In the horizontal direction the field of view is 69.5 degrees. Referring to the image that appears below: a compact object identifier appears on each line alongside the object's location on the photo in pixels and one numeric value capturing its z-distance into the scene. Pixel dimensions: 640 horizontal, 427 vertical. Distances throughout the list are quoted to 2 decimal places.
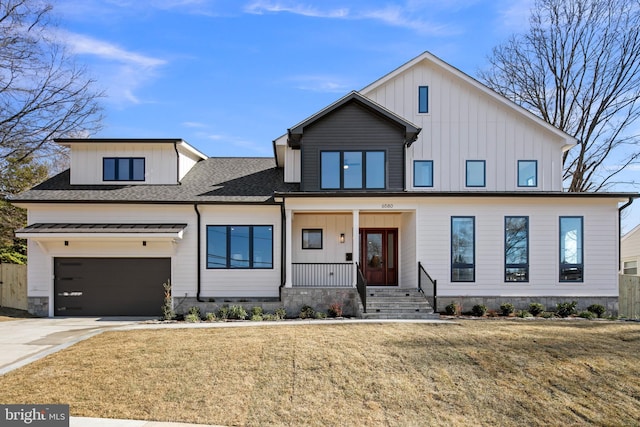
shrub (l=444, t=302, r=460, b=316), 14.77
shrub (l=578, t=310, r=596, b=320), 14.62
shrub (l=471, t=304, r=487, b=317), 14.91
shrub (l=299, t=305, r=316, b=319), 14.72
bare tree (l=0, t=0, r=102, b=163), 20.66
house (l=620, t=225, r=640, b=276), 24.14
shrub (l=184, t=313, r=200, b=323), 14.28
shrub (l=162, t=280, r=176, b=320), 14.99
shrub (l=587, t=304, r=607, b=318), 15.07
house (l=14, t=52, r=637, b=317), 15.64
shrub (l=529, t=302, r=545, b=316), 14.92
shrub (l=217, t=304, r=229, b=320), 14.77
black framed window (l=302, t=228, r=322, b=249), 17.48
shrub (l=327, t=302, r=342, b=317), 14.73
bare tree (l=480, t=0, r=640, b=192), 24.95
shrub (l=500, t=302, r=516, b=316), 15.01
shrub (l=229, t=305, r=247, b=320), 14.70
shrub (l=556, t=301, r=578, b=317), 15.10
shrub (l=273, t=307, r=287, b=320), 14.68
